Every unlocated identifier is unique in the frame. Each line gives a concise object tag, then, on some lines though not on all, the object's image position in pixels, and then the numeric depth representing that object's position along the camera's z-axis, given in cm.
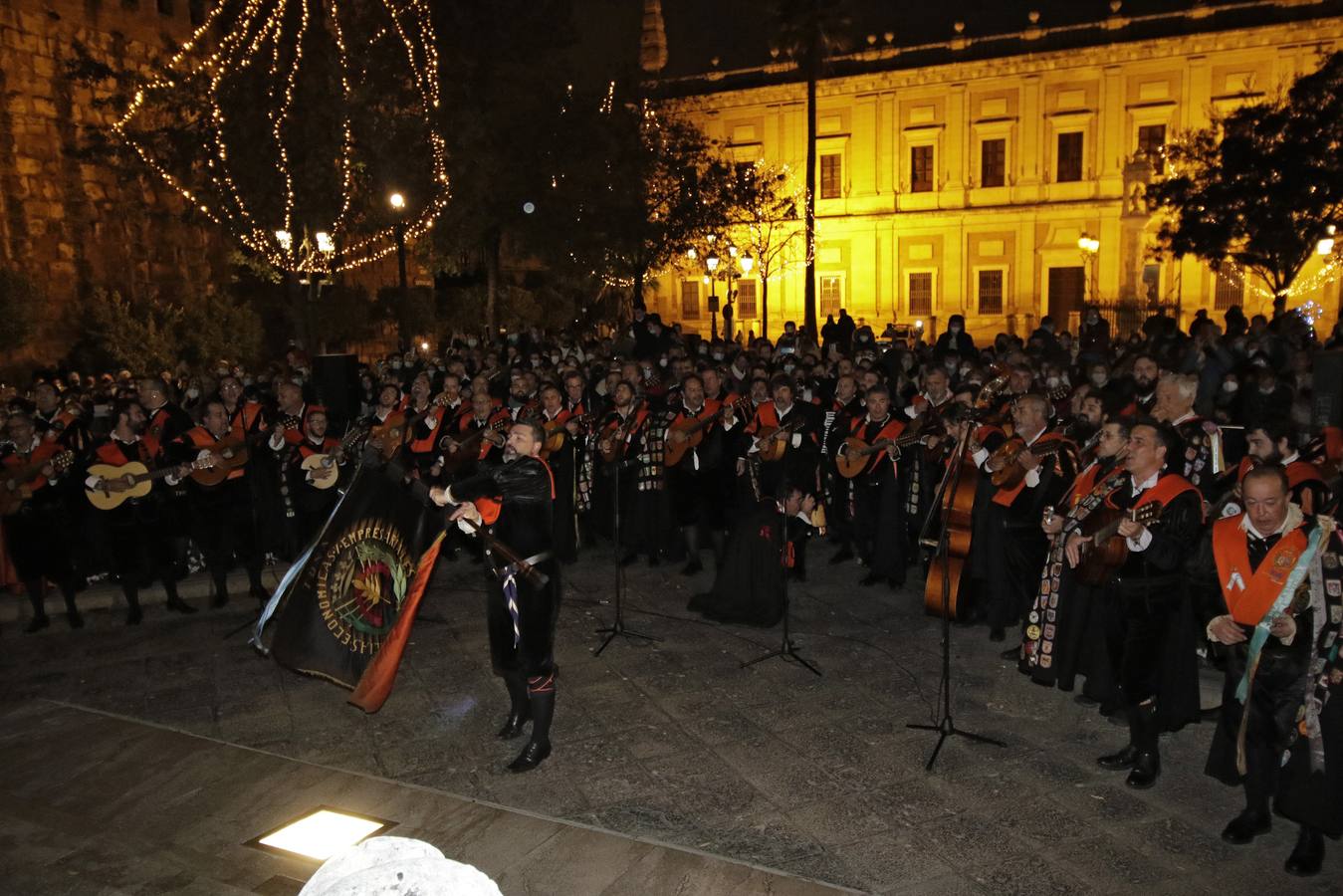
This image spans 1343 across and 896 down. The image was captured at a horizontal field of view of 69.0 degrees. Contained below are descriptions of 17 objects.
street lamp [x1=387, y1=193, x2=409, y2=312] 2491
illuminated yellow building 4284
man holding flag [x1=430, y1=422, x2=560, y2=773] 612
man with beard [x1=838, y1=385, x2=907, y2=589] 976
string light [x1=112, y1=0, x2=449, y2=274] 2364
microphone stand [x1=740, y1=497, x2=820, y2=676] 786
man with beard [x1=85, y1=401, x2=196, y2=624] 936
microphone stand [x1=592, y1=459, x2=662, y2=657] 837
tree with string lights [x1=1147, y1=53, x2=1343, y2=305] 2361
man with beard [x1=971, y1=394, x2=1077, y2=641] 762
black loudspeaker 1521
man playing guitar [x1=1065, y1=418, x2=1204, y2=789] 551
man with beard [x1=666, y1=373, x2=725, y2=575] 1045
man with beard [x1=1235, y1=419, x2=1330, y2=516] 644
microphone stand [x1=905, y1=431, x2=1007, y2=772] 621
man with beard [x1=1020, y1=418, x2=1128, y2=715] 622
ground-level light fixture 525
